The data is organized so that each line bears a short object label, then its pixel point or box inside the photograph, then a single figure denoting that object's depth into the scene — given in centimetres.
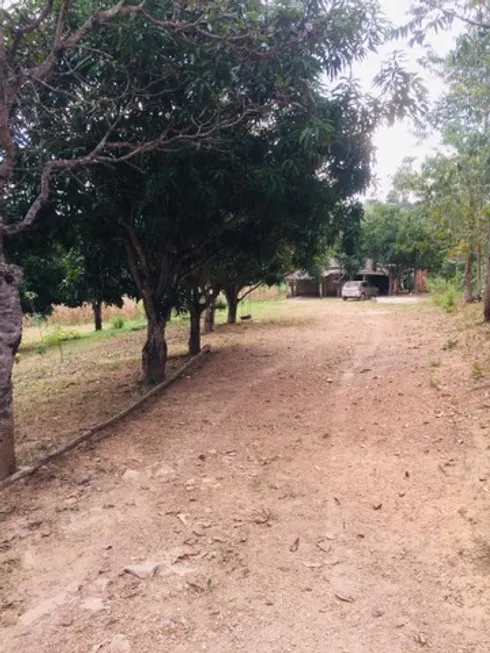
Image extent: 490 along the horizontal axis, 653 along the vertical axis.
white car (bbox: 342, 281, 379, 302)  3494
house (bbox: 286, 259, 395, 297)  4269
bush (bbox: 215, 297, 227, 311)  1912
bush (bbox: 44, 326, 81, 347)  1644
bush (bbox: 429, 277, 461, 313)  1987
